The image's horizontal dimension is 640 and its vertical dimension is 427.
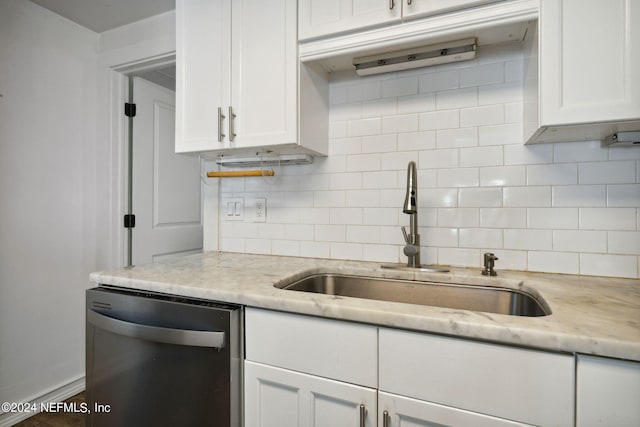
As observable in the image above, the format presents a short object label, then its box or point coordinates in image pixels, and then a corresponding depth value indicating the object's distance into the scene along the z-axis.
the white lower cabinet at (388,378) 0.69
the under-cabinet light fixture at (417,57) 1.24
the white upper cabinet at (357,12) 1.13
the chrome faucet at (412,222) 1.25
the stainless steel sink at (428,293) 1.13
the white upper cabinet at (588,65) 0.92
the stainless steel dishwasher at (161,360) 0.97
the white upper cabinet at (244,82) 1.35
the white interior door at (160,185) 2.42
